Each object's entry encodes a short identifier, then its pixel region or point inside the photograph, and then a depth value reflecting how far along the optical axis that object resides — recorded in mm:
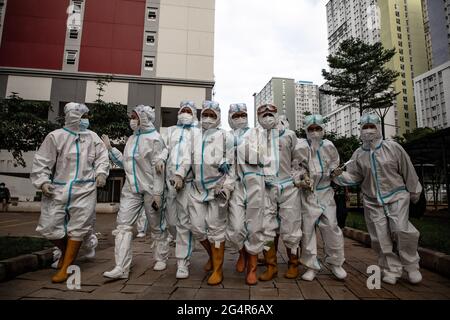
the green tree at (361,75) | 19062
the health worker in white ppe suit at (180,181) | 3502
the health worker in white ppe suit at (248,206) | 3268
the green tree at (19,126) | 6734
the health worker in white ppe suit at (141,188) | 3449
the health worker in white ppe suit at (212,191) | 3342
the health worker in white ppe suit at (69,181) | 3420
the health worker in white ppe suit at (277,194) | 3451
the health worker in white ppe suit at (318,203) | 3477
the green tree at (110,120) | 13491
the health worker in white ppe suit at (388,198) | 3404
